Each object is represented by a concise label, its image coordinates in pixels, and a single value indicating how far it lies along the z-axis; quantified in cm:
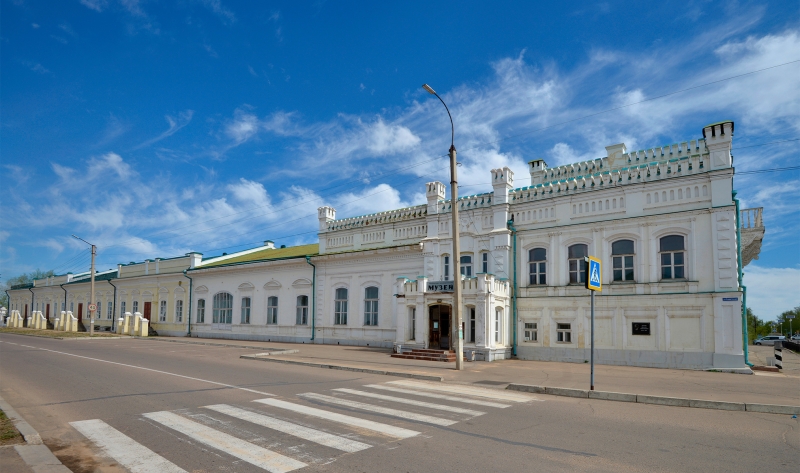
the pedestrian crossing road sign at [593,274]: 1212
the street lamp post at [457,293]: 1727
